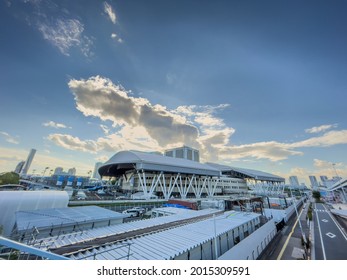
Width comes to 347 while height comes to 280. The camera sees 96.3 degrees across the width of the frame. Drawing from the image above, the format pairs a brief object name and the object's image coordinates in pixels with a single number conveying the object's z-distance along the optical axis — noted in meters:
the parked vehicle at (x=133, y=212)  27.95
